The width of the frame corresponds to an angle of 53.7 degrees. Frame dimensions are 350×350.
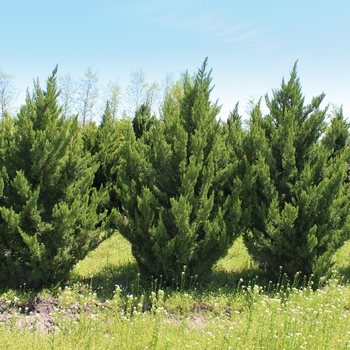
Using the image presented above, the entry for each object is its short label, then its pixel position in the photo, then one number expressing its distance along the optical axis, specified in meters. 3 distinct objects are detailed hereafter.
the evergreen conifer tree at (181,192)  4.98
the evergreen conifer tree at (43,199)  4.75
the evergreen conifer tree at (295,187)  5.29
